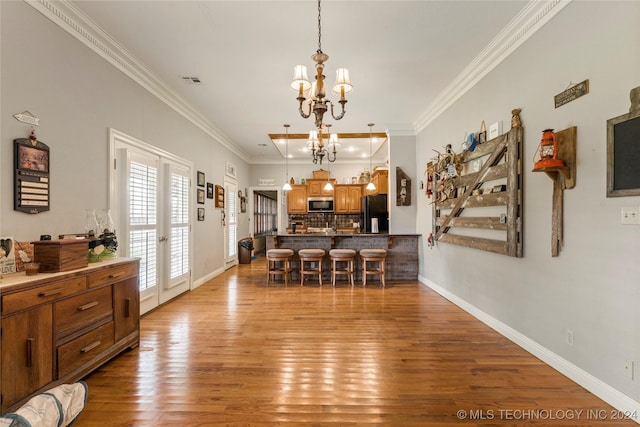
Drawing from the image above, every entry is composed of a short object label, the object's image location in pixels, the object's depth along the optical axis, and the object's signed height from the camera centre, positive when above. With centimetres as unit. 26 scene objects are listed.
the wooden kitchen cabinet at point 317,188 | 834 +75
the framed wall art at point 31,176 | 203 +29
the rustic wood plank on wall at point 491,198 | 266 +18
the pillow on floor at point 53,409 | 133 -100
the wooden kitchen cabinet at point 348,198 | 823 +46
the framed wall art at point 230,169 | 652 +106
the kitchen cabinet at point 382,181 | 745 +86
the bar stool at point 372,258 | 498 -78
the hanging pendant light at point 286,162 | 664 +157
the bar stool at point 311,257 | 508 -77
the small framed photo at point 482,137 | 323 +88
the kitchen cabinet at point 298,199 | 838 +44
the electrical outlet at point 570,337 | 213 -93
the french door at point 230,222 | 652 -19
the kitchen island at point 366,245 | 543 -60
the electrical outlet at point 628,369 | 172 -95
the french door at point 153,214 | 314 +0
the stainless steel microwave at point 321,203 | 830 +32
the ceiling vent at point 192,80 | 362 +175
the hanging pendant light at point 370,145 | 565 +169
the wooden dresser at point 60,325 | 158 -75
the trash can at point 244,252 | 740 -98
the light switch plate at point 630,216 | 167 -2
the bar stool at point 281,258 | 505 -78
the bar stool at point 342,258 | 503 -78
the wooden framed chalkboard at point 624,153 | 168 +37
